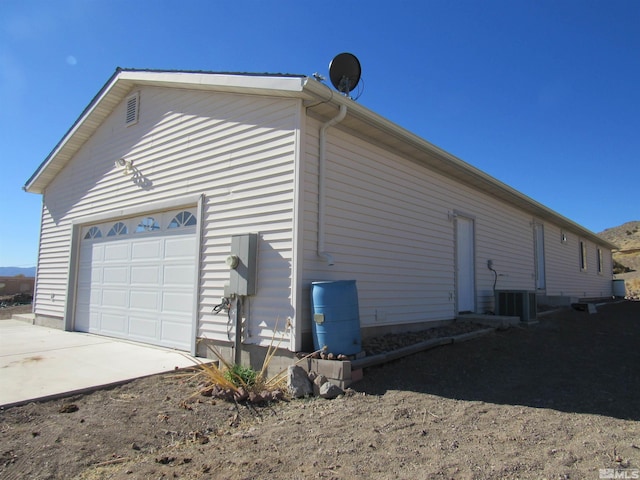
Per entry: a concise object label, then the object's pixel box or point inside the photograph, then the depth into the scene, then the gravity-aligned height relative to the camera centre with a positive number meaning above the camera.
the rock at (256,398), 4.38 -1.18
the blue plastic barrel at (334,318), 4.90 -0.39
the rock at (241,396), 4.43 -1.17
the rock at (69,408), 4.14 -1.25
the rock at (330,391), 4.43 -1.11
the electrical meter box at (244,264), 5.44 +0.24
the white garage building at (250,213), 5.45 +1.18
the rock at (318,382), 4.56 -1.05
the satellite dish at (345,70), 7.16 +3.60
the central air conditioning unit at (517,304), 9.06 -0.34
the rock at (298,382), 4.54 -1.05
